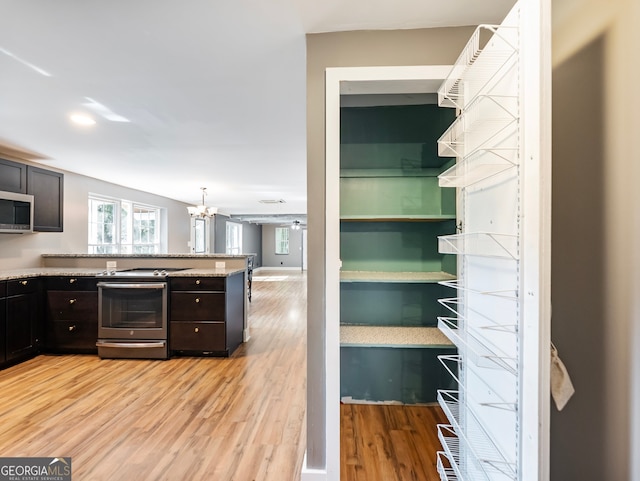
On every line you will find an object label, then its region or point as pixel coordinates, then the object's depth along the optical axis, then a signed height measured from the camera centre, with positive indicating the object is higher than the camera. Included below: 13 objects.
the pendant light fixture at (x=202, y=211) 5.62 +0.55
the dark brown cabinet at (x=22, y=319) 3.09 -0.83
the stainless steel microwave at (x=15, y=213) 3.27 +0.31
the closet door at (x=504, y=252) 0.84 -0.04
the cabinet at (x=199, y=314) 3.34 -0.81
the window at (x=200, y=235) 8.68 +0.16
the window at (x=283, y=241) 15.34 -0.01
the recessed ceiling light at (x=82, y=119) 2.61 +1.07
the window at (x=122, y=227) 5.30 +0.27
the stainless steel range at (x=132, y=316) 3.31 -0.84
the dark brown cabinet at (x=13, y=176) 3.28 +0.71
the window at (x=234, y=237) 11.99 +0.14
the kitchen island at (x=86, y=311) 3.27 -0.78
